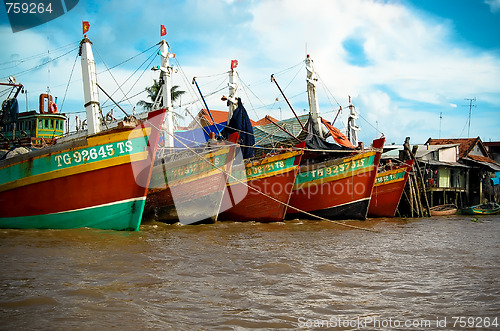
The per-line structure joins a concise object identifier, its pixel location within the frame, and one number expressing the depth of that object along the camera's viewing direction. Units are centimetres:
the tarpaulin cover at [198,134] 1844
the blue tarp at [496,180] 3181
